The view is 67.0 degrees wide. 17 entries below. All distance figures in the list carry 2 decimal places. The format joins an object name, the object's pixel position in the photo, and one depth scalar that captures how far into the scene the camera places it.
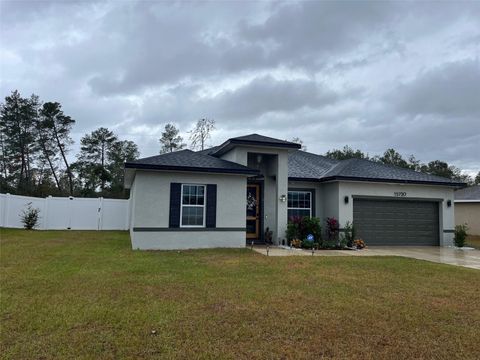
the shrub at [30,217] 20.20
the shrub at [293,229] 14.14
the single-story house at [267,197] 12.44
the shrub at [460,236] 15.63
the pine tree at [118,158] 36.58
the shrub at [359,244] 14.14
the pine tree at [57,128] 33.09
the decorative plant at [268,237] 14.91
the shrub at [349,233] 14.34
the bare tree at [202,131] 33.72
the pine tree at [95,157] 35.78
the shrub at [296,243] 13.73
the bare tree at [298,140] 45.07
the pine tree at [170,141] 38.88
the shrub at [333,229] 14.80
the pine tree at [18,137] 31.22
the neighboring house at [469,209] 25.27
